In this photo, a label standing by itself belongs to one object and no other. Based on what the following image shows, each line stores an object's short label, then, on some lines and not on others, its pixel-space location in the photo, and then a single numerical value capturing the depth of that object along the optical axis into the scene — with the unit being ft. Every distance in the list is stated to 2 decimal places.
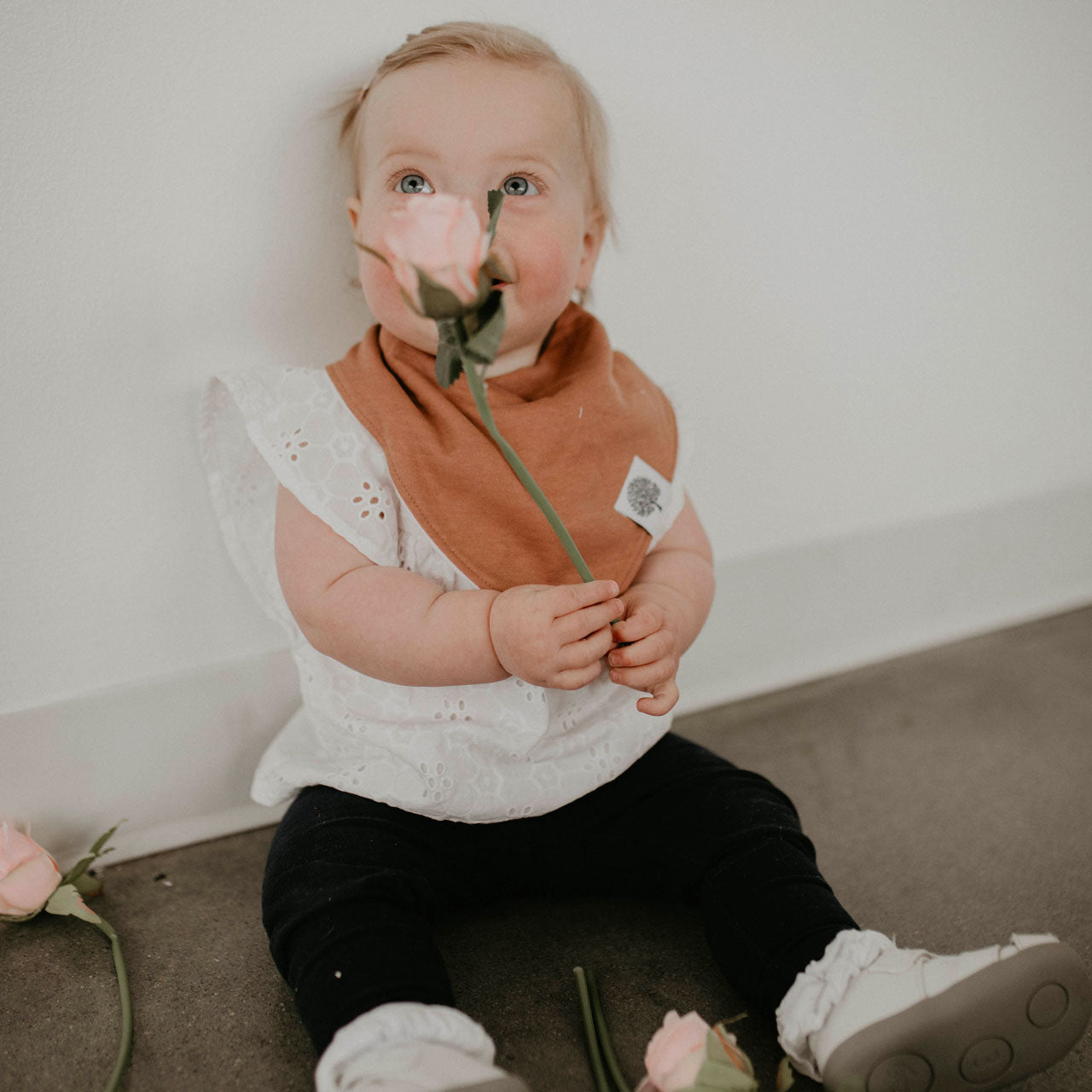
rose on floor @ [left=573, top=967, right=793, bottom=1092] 1.65
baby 1.99
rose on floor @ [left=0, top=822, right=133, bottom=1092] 2.35
